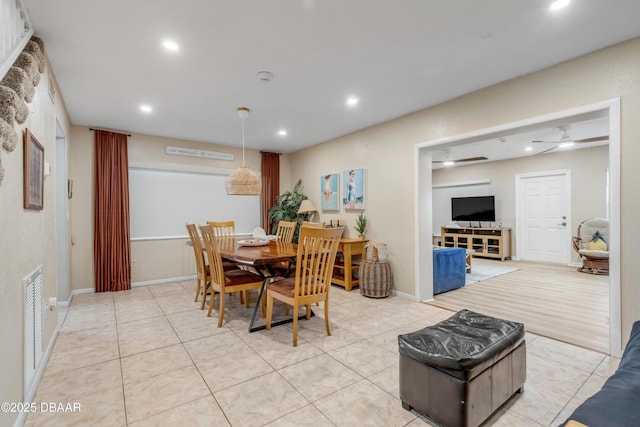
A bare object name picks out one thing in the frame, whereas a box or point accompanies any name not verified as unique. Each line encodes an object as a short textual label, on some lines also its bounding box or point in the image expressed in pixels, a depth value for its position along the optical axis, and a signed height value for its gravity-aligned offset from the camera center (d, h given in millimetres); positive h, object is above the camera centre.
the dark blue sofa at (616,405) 879 -613
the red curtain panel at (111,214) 4535 +6
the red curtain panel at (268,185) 6266 +581
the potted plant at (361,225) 4766 -204
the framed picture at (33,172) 1891 +293
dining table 2781 -412
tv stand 7188 -725
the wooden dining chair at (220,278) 3053 -699
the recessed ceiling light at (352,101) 3545 +1334
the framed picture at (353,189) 4859 +376
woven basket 4133 -928
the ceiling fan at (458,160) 7191 +1257
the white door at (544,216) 6496 -129
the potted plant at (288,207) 5945 +106
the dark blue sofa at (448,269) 4359 -868
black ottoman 1526 -863
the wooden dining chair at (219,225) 4699 -190
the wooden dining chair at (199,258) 3539 -550
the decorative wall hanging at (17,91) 1484 +686
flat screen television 7527 +70
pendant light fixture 3883 +402
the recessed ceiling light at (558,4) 1928 +1328
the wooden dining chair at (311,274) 2666 -577
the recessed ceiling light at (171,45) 2359 +1339
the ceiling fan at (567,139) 4641 +1203
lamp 5602 +101
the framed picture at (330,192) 5383 +367
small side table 4574 -741
